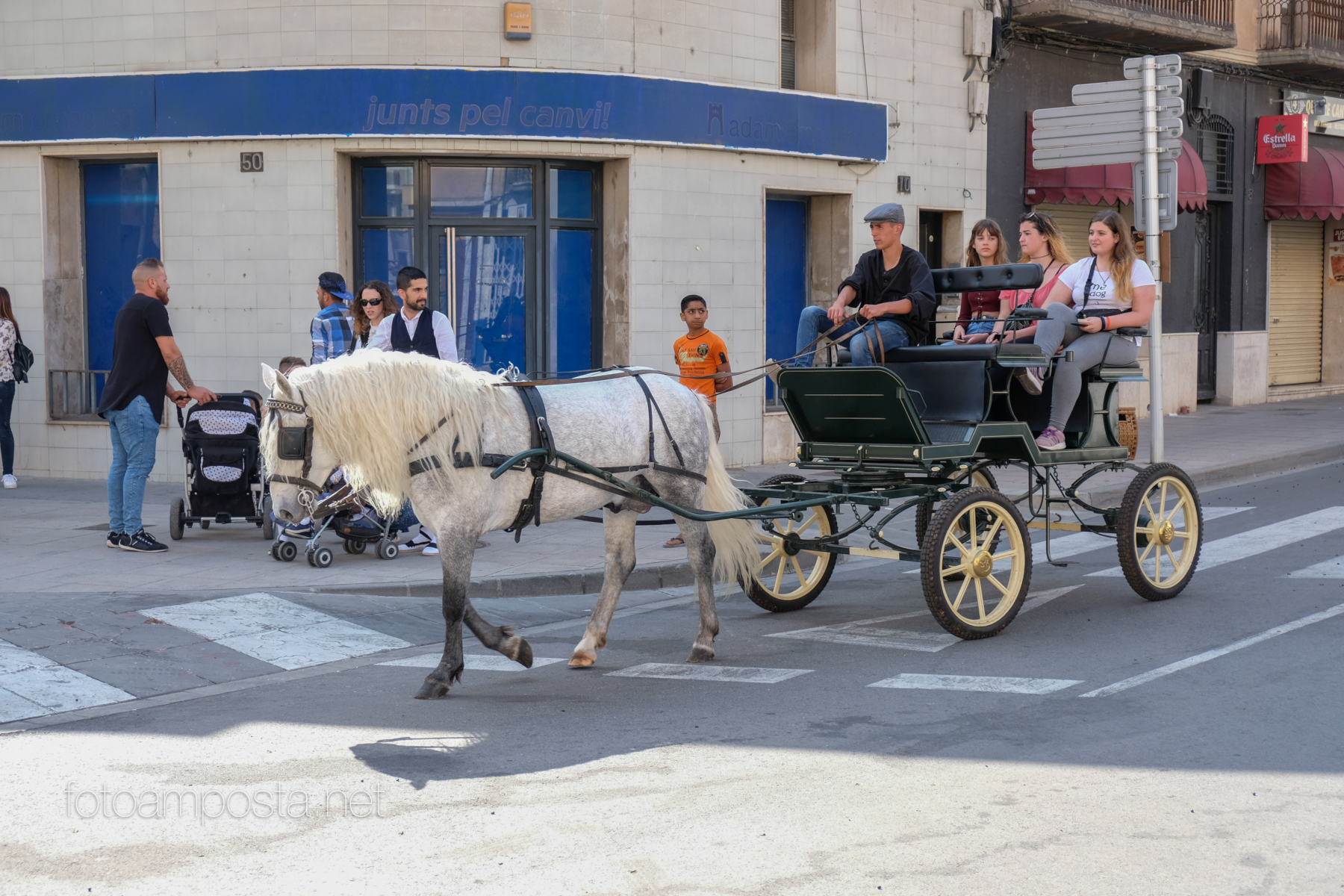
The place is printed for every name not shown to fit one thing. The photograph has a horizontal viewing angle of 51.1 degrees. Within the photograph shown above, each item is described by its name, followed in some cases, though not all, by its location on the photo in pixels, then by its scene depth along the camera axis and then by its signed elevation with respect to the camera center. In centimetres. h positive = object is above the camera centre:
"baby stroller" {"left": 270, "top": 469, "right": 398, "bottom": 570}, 923 -125
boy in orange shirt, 1033 +1
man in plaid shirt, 1016 +17
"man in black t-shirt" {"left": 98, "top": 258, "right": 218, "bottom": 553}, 975 -34
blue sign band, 1309 +236
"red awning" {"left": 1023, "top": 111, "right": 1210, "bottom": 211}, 1856 +224
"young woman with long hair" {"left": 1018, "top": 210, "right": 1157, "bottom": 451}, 788 +24
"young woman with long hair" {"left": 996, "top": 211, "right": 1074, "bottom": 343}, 865 +64
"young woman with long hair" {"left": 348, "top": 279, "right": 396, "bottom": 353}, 994 +33
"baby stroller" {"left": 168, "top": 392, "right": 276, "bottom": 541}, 1005 -75
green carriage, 723 -68
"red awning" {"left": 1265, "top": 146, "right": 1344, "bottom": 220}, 2308 +268
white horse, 584 -43
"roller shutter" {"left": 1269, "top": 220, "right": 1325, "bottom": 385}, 2464 +94
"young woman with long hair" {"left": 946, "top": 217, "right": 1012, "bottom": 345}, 840 +34
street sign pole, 1274 +141
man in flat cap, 784 +30
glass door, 1382 +63
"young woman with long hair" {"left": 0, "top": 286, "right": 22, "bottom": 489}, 1325 -22
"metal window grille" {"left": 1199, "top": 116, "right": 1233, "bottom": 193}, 2212 +321
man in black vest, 944 +17
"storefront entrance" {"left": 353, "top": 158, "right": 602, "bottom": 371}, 1373 +105
